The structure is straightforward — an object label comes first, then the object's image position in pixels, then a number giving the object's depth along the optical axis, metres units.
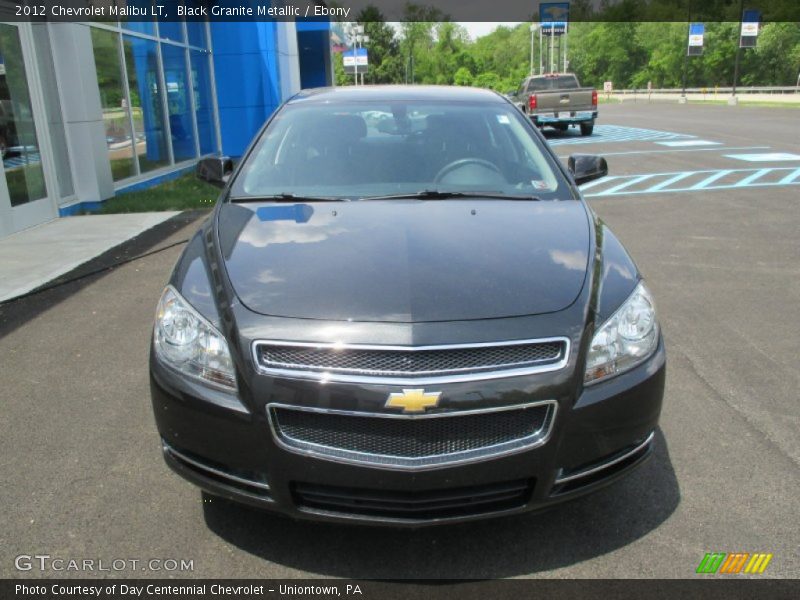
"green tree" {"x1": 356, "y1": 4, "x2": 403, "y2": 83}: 79.88
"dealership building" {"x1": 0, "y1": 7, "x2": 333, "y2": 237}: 8.94
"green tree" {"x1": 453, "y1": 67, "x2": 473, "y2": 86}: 83.69
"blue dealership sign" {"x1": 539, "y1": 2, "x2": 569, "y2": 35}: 68.25
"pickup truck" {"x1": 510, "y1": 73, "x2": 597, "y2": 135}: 21.67
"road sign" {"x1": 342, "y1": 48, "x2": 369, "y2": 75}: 48.56
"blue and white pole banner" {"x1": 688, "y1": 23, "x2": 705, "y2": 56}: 60.81
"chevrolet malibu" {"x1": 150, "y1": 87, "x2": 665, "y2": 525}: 2.29
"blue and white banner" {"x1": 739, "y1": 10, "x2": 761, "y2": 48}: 52.55
